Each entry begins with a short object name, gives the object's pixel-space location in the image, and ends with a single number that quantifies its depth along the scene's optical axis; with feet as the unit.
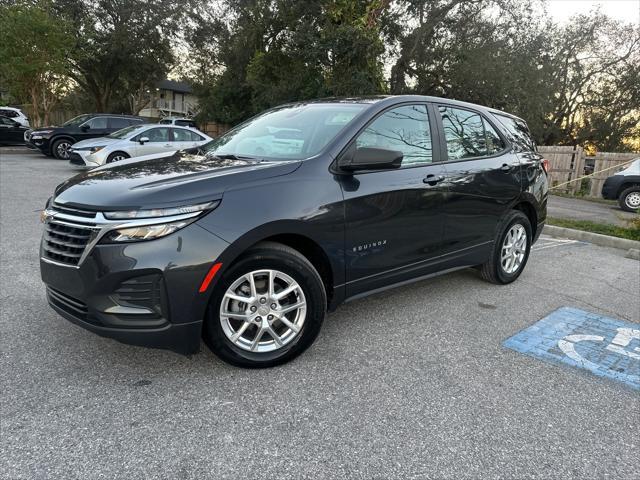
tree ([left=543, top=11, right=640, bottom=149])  76.59
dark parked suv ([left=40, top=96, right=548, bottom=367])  8.21
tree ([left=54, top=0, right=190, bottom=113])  77.36
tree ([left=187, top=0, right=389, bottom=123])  56.29
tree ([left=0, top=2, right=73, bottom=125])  58.34
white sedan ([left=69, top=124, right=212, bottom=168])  40.11
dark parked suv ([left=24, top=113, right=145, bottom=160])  53.57
